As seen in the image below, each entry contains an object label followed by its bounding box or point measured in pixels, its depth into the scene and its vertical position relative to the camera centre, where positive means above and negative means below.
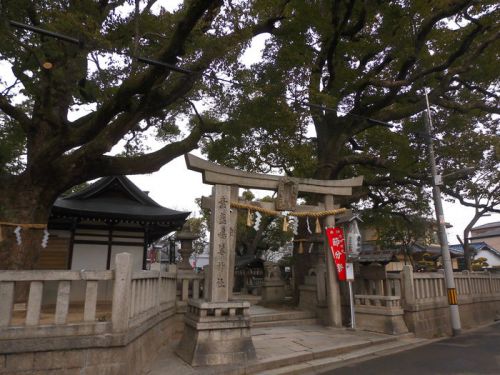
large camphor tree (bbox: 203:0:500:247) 12.78 +7.65
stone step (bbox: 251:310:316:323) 11.26 -1.41
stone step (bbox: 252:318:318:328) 10.98 -1.60
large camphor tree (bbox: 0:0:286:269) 8.27 +4.78
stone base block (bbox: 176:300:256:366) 6.84 -1.25
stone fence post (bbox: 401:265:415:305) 10.23 -0.35
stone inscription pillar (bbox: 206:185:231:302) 7.78 +0.60
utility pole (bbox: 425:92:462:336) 10.57 +0.79
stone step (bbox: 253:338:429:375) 6.94 -1.89
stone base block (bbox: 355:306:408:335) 9.86 -1.37
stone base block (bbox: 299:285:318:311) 12.27 -0.87
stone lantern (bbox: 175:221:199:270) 13.24 +1.19
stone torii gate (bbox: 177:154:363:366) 6.96 -0.24
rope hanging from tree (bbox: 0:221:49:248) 8.77 +1.22
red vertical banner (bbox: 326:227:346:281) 10.55 +0.75
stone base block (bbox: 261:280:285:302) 16.42 -0.82
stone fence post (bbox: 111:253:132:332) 5.63 -0.30
